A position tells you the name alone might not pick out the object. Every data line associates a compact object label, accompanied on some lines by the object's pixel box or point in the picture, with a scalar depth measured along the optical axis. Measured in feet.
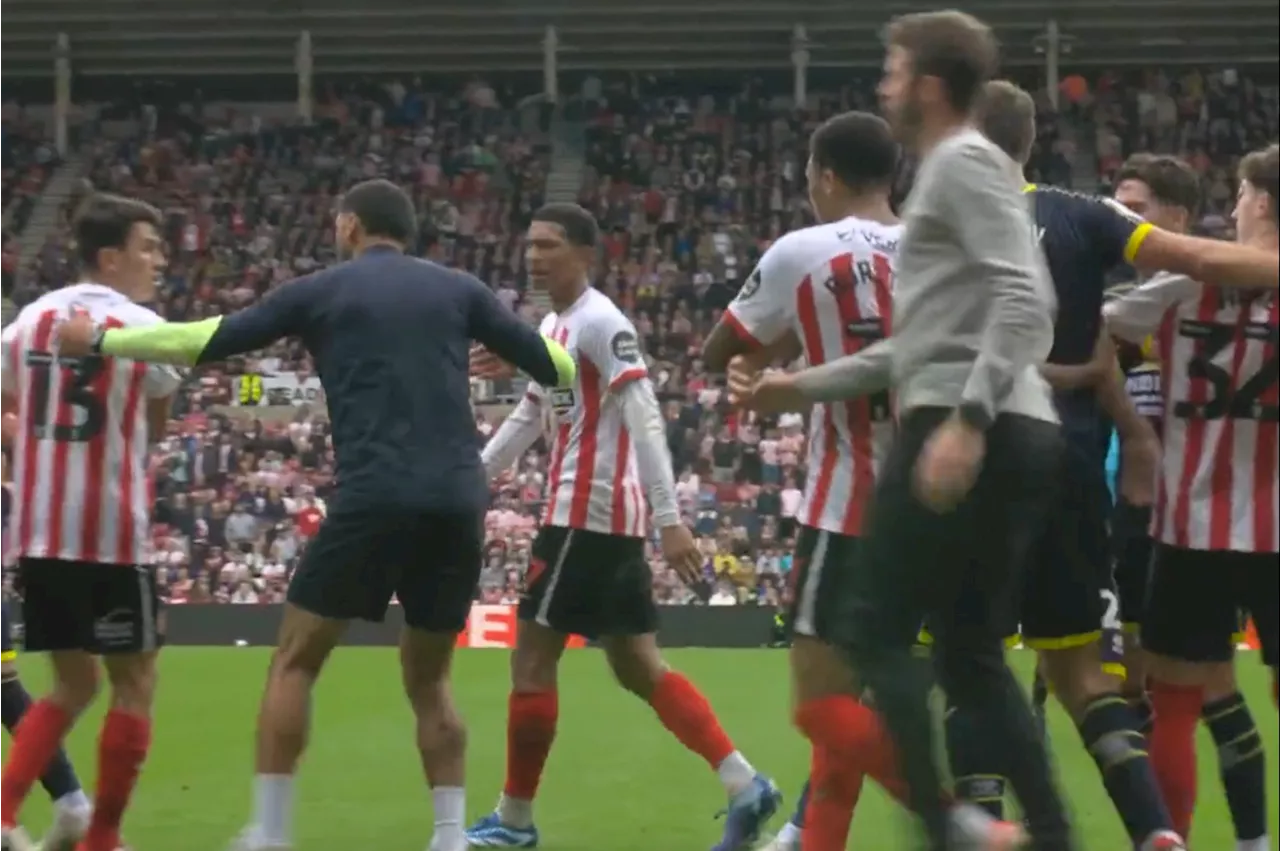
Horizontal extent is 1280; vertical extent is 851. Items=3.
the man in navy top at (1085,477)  30.71
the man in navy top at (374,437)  32.96
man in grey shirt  24.57
